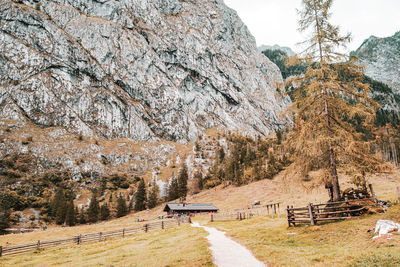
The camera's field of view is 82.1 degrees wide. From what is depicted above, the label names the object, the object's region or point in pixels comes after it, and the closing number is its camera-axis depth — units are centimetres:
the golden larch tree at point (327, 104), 1927
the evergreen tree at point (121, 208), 10019
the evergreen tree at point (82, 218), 9462
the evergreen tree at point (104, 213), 9806
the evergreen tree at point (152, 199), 10629
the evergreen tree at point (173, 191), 11306
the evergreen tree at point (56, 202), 10005
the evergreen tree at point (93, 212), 9575
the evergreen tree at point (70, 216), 9150
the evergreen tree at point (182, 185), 11053
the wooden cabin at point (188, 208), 7756
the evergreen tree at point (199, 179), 12359
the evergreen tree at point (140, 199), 10581
